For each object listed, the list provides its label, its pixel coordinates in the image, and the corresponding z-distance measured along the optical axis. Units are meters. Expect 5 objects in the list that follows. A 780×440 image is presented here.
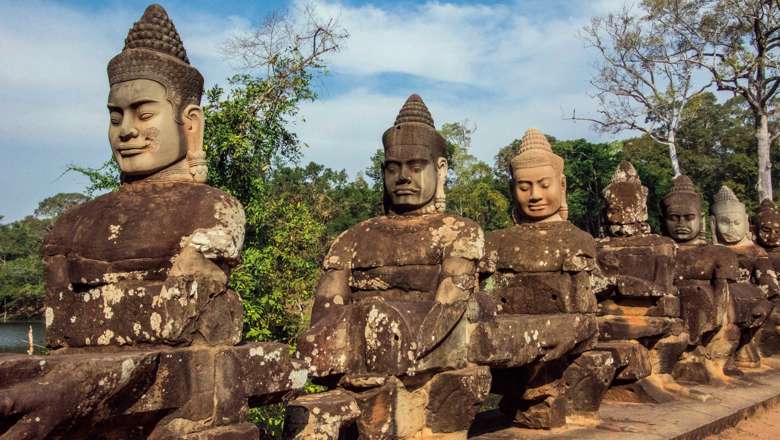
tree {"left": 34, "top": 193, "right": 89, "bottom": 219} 32.72
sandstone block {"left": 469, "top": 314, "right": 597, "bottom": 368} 5.66
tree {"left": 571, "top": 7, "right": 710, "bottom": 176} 26.64
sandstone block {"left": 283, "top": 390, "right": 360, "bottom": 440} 4.47
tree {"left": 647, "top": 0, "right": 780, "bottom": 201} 24.17
